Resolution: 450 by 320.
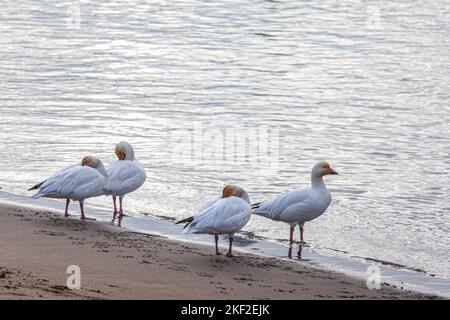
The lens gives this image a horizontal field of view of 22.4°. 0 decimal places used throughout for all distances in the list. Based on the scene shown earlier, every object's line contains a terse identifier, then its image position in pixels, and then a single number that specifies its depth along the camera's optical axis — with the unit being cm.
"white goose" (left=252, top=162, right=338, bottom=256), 1391
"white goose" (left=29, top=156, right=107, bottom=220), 1405
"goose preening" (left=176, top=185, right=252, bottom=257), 1239
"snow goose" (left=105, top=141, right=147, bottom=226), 1470
